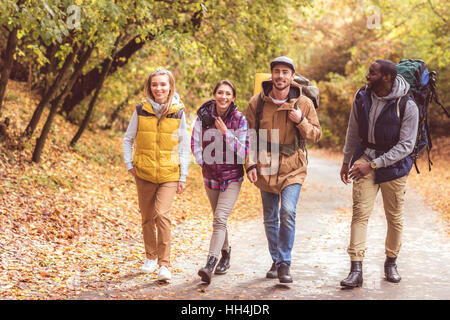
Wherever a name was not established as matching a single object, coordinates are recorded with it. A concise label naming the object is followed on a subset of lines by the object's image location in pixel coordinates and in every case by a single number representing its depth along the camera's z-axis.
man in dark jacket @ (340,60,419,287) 10.59
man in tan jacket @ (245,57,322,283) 10.77
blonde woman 11.10
